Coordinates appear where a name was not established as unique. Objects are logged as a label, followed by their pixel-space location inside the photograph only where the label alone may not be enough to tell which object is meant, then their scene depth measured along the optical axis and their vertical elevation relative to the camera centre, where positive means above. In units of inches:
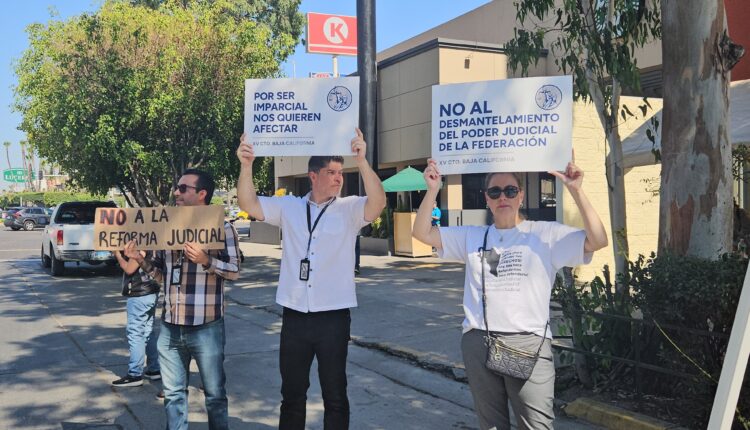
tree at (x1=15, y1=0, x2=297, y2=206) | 566.9 +102.8
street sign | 3314.5 +173.0
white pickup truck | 610.5 -26.4
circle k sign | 924.6 +258.7
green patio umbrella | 714.8 +31.7
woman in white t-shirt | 121.9 -15.1
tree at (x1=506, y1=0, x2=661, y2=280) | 232.1 +55.3
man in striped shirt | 156.5 -29.8
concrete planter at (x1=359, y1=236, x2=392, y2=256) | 791.1 -46.9
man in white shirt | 146.3 -15.5
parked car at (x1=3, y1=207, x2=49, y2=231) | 1793.8 -30.3
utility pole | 522.9 +122.9
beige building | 749.3 +136.9
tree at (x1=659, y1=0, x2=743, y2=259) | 192.1 +25.5
